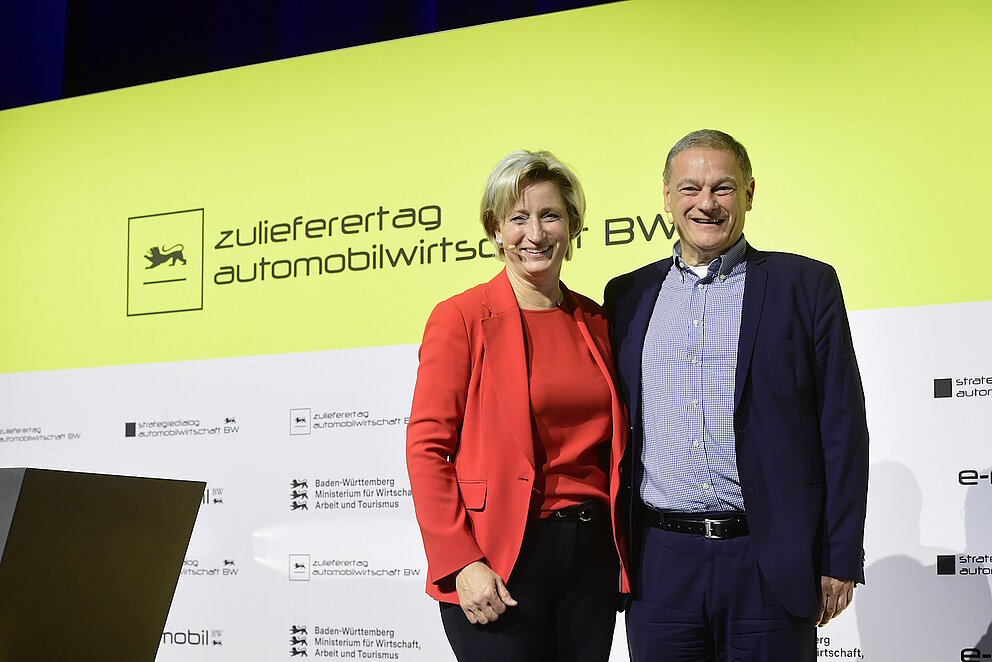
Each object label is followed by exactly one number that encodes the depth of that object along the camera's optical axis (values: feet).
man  6.56
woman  6.63
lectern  6.06
